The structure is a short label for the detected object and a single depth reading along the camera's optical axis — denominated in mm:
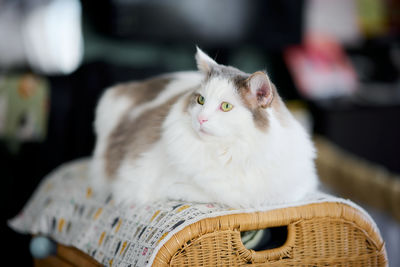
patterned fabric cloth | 972
